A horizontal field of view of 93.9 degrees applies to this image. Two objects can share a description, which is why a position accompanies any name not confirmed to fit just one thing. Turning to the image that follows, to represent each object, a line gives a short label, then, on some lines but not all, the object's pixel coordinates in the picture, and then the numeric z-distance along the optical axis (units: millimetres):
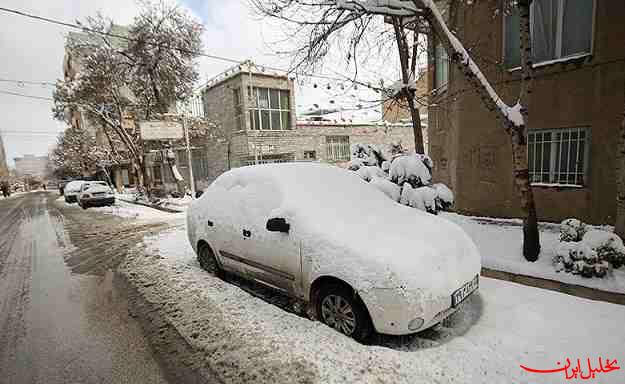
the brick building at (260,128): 16406
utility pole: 14802
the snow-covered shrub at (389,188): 5285
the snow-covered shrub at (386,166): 6402
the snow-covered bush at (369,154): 7008
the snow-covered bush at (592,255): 3848
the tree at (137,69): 14789
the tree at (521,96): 4316
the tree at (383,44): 6137
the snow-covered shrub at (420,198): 5062
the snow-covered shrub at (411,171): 5336
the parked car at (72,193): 20203
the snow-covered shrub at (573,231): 4500
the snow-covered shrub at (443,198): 5145
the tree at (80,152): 29859
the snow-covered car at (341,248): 2527
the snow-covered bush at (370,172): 6062
